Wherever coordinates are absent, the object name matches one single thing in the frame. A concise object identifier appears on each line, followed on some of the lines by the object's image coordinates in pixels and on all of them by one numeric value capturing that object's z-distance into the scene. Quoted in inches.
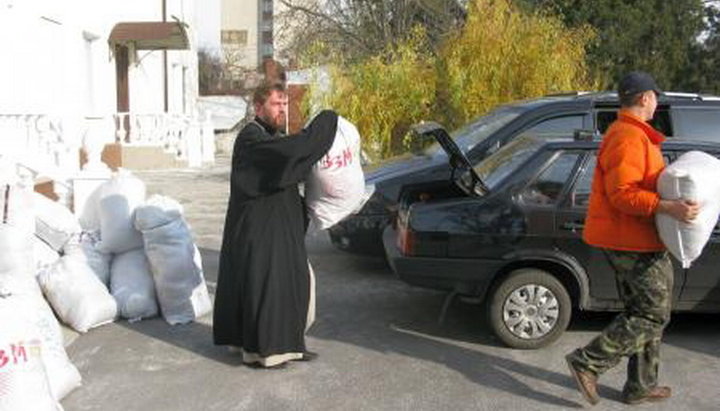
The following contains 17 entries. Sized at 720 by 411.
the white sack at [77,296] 245.0
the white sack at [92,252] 263.4
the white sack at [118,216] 265.0
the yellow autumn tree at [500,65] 477.1
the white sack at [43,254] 258.6
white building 470.6
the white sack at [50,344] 174.4
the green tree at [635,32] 818.2
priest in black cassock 205.6
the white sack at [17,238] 209.2
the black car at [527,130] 300.7
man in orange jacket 172.7
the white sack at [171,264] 254.8
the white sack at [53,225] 265.1
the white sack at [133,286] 256.7
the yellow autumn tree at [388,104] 490.3
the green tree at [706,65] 985.5
